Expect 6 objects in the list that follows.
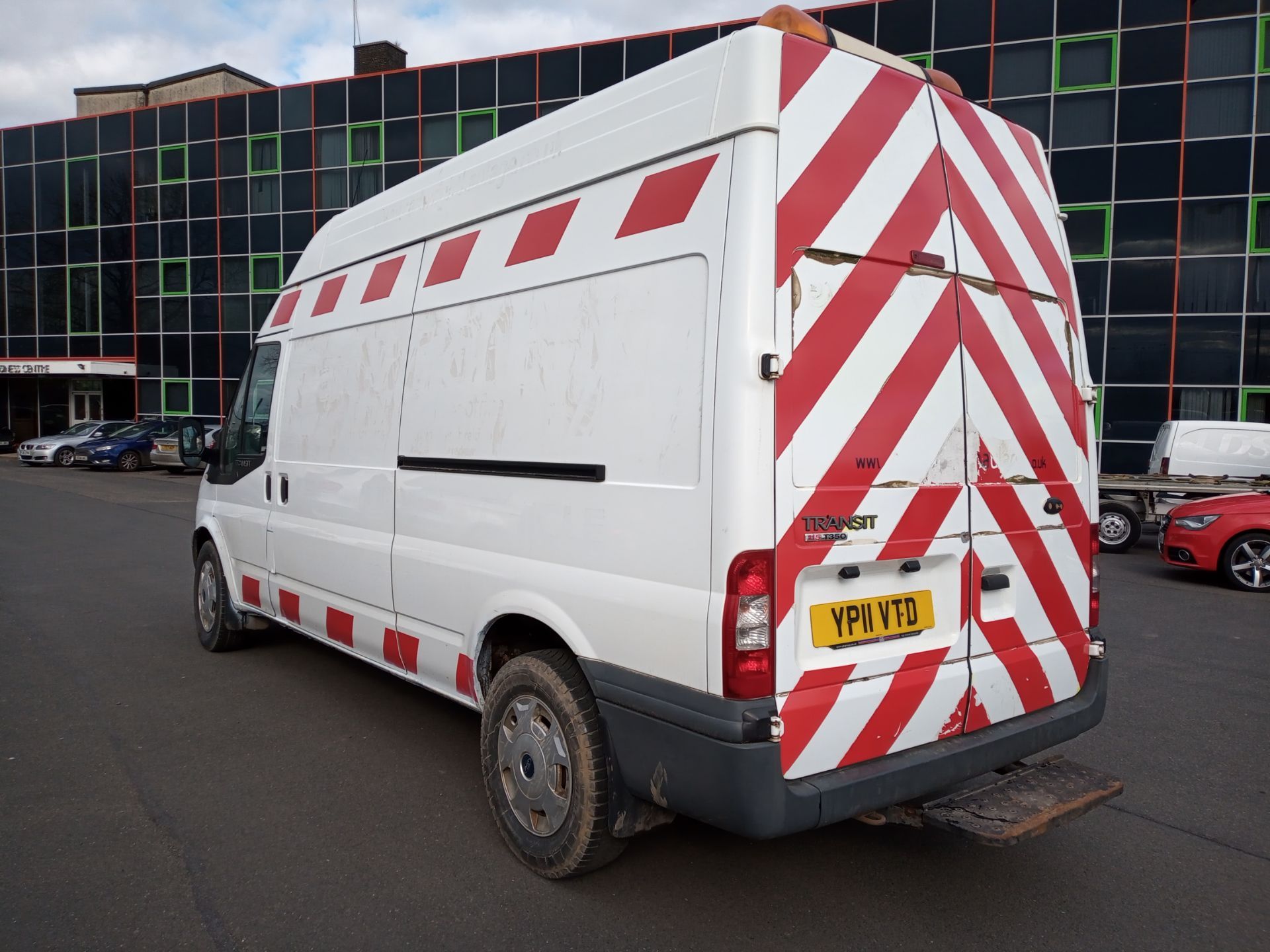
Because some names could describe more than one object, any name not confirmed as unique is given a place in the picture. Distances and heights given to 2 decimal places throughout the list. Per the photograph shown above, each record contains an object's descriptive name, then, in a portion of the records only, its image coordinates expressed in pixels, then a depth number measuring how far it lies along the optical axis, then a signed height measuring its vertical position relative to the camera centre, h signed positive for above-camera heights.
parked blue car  27.14 -0.84
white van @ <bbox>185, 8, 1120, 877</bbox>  2.74 -0.09
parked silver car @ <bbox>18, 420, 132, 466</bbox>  28.61 -0.83
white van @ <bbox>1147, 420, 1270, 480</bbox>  13.58 -0.16
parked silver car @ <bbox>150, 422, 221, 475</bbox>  26.31 -0.91
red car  9.82 -1.06
